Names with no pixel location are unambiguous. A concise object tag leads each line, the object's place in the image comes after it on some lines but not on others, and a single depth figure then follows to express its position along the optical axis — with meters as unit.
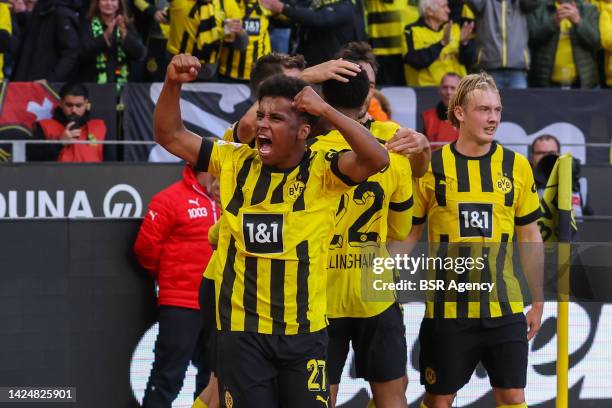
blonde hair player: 14.20
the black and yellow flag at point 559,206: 15.23
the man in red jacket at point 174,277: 16.69
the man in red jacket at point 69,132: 22.17
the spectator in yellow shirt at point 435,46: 24.67
